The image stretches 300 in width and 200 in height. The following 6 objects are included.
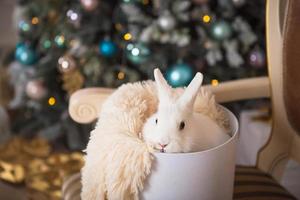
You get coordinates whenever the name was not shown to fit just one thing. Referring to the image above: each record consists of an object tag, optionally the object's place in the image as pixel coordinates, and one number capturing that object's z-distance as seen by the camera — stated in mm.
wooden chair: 1560
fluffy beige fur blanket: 1283
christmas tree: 2247
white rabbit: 1293
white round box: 1240
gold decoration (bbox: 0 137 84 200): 2382
